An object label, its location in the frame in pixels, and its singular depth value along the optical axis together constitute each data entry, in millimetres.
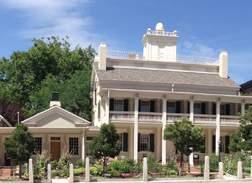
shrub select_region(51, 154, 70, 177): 38875
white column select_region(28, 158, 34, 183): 35288
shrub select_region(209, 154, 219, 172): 42244
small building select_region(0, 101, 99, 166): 46062
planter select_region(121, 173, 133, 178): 38531
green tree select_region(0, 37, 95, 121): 68062
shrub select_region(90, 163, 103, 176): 38719
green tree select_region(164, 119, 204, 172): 41188
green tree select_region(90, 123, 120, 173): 39031
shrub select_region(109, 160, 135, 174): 39356
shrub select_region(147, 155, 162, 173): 39634
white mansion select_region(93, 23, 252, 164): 49094
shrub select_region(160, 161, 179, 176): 39591
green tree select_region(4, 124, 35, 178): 37531
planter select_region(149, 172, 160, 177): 38944
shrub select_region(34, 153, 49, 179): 37569
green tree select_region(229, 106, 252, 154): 45772
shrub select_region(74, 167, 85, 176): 38569
